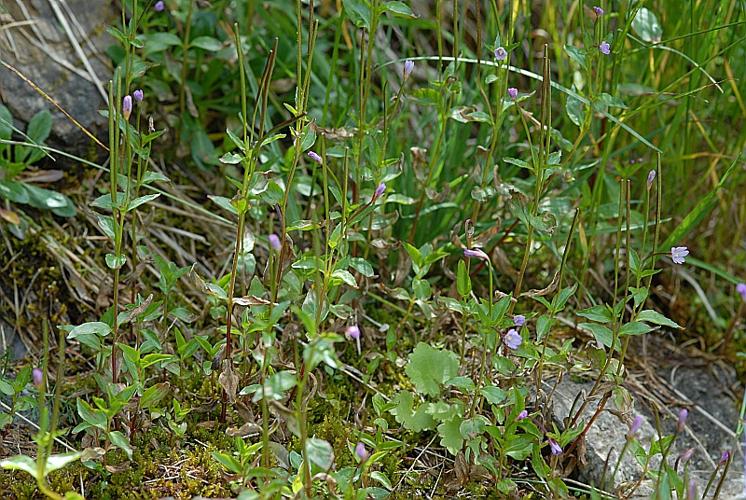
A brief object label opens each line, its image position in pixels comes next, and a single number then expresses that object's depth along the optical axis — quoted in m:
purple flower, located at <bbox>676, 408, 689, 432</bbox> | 1.30
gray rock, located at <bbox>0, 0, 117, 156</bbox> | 1.52
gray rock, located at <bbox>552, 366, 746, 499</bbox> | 1.41
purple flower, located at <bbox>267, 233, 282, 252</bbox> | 1.28
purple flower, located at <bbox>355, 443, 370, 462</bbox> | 1.29
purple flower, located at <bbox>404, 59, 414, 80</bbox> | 1.38
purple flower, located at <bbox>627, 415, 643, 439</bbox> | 1.31
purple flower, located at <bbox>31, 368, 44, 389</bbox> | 1.27
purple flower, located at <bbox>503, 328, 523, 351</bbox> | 1.35
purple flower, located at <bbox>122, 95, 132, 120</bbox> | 1.33
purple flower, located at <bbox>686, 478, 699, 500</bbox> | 1.28
